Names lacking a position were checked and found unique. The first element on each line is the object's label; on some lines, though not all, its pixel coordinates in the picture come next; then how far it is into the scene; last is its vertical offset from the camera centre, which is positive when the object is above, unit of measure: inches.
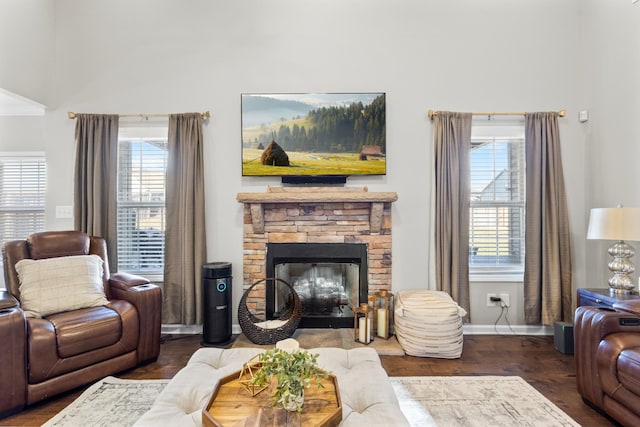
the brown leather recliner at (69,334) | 79.0 -32.7
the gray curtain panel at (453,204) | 129.6 +3.8
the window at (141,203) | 141.9 +4.9
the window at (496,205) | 140.0 +3.5
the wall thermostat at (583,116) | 132.3 +39.8
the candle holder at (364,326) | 118.3 -41.3
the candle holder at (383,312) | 122.4 -37.9
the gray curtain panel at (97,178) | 130.8 +15.0
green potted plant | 49.3 -25.1
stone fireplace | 132.3 -12.5
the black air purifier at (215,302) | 121.6 -33.2
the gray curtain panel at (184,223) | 130.7 -3.6
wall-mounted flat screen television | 133.0 +32.7
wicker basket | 115.0 -40.7
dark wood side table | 96.0 -25.7
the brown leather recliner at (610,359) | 68.7 -33.0
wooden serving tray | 48.8 -31.5
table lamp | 94.8 -6.3
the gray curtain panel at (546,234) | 128.0 -8.4
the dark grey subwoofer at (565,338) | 116.0 -44.9
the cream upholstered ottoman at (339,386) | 52.3 -33.0
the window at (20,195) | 154.3 +9.4
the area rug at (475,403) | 77.2 -49.4
